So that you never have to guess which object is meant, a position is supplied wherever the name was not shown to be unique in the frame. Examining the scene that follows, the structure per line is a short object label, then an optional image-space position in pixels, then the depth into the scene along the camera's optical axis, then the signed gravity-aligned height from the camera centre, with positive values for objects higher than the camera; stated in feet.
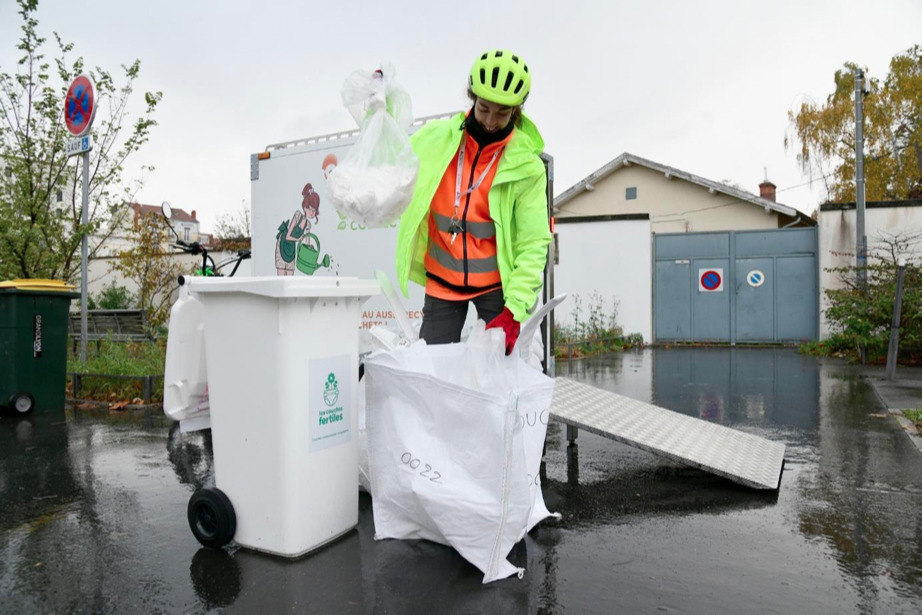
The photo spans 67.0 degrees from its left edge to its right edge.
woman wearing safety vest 10.80 +1.81
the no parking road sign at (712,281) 54.44 +2.86
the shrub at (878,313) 36.42 +0.28
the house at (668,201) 68.08 +12.21
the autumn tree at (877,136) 84.58 +22.63
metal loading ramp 12.96 -2.41
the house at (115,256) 34.91 +4.69
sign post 25.66 +7.37
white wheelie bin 9.61 -1.33
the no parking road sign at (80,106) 25.58 +7.85
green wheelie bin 21.53 -0.91
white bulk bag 9.12 -1.71
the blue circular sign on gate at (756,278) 53.23 +3.04
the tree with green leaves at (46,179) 30.09 +6.22
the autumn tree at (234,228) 97.14 +12.45
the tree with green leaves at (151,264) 42.62 +3.41
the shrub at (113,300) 60.39 +1.37
